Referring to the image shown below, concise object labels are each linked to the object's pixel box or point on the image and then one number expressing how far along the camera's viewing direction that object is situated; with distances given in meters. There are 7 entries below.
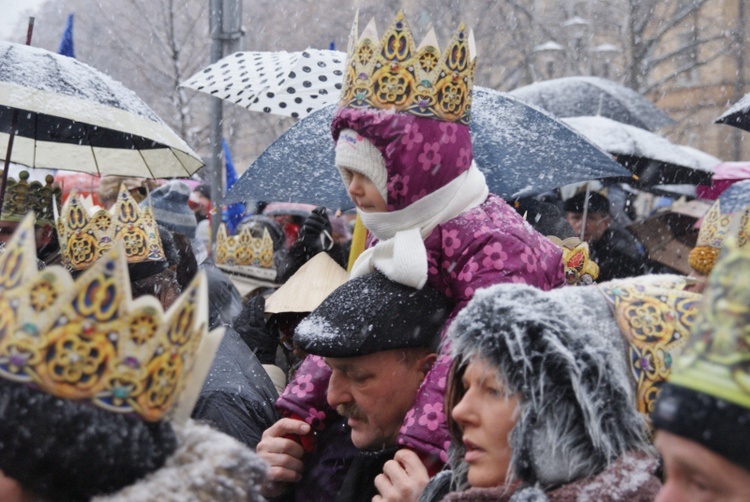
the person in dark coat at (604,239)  7.98
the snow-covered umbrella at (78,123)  4.35
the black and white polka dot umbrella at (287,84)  5.48
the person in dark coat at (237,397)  3.86
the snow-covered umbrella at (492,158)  4.54
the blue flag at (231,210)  10.44
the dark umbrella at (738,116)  5.71
